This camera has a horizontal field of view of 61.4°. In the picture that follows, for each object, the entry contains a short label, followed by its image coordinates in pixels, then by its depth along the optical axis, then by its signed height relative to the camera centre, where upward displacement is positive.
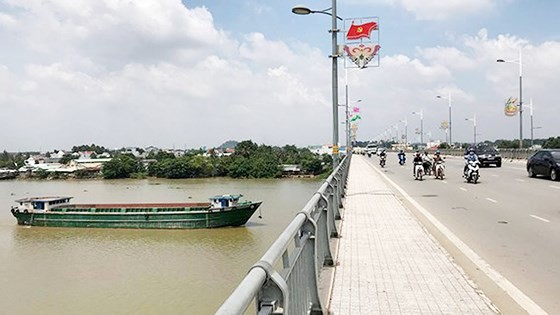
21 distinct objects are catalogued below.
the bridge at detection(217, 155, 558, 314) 2.71 -1.66
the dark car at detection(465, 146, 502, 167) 35.72 -0.48
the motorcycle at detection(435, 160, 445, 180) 25.56 -1.03
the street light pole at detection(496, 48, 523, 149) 40.09 +3.95
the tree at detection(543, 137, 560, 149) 62.81 +1.17
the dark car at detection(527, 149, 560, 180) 22.41 -0.67
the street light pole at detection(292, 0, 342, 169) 14.29 +2.89
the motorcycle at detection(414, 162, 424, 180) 25.22 -1.05
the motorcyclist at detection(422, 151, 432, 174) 27.45 -0.69
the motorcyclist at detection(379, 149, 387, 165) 40.77 -0.39
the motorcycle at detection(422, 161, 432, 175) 27.53 -0.94
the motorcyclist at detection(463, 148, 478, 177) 22.50 -0.35
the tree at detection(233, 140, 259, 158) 127.00 +1.33
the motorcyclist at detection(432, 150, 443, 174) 25.81 -0.38
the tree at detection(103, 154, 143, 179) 110.38 -3.32
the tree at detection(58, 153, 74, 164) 149.38 -1.51
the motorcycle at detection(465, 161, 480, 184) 22.19 -1.00
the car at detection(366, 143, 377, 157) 93.81 +0.97
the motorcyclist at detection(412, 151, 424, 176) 25.75 -0.39
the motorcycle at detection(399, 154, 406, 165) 41.86 -0.67
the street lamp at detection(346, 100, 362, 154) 44.64 +2.32
